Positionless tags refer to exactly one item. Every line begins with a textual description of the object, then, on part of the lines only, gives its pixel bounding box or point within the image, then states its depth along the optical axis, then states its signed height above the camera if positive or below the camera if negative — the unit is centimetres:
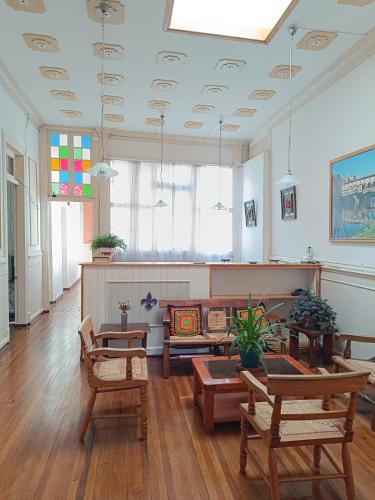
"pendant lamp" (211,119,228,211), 616 +64
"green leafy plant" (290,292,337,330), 385 -84
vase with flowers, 377 -81
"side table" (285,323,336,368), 378 -117
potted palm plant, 258 -76
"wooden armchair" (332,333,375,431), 272 -103
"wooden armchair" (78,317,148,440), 246 -102
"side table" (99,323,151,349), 370 -98
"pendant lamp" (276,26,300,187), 346 +200
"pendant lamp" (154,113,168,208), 692 +173
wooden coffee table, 256 -107
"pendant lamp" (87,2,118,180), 312 +81
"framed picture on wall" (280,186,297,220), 525 +60
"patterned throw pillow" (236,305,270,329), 385 -85
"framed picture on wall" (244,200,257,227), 662 +55
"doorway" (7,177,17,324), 540 +12
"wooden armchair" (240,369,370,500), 166 -101
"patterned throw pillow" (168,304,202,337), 389 -92
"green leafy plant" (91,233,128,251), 461 +0
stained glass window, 655 +153
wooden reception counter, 406 -53
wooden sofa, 363 -106
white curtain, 685 +60
